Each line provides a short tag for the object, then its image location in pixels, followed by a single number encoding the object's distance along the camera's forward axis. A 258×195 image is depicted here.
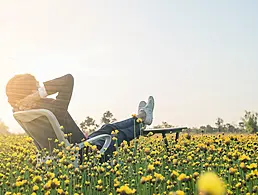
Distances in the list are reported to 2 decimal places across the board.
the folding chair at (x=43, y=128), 4.14
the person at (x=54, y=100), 4.36
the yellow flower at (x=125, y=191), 1.57
